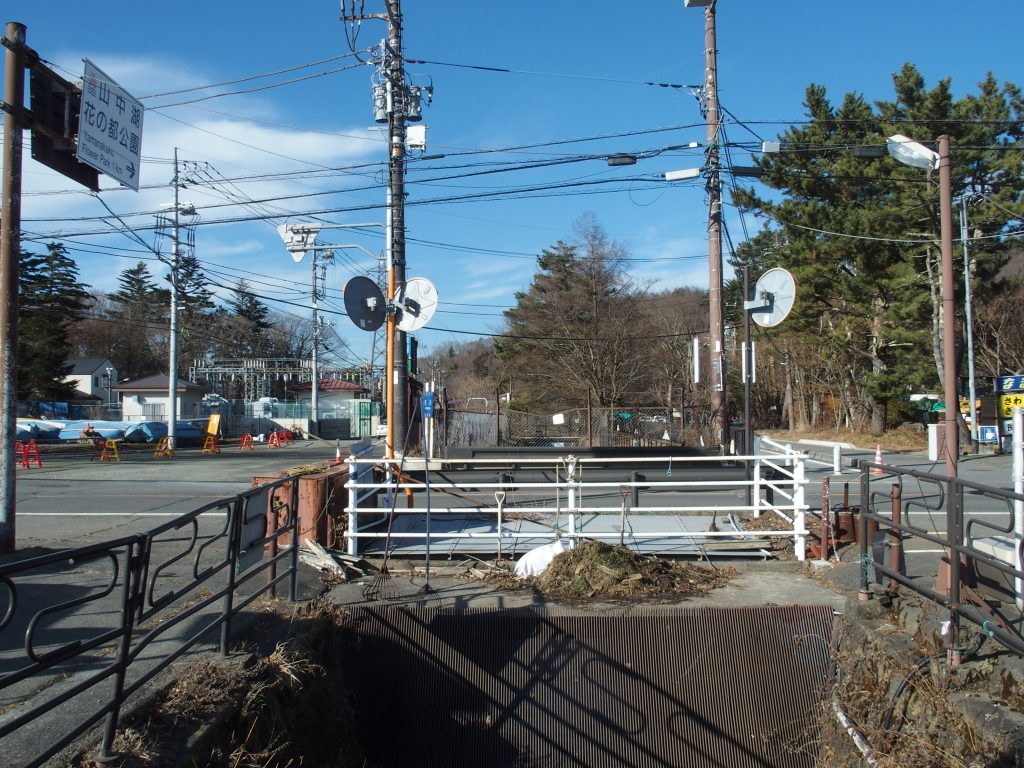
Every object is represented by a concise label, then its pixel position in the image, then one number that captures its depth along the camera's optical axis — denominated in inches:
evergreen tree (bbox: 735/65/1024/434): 1139.3
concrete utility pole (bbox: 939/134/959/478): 331.3
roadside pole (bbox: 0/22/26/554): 337.1
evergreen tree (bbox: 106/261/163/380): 3166.8
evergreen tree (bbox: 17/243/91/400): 1892.2
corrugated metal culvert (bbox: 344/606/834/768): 228.5
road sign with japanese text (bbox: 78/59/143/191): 361.4
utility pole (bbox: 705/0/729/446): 610.9
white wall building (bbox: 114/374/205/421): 2212.1
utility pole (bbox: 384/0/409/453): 485.1
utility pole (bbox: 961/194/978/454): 1010.7
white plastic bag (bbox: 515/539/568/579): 289.9
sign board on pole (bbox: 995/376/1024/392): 1085.4
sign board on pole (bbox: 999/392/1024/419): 995.7
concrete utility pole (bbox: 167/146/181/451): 1424.7
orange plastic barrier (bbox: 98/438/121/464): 1110.1
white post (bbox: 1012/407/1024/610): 192.1
